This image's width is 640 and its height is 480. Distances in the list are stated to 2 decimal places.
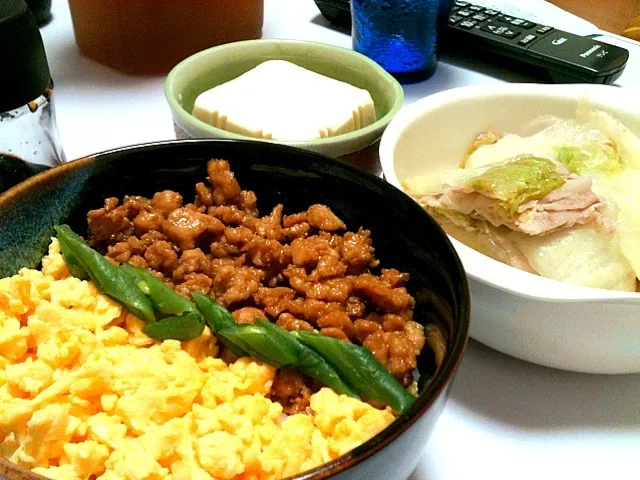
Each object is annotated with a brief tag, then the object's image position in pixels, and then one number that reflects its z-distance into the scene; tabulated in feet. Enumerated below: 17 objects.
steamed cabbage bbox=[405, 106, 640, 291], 0.98
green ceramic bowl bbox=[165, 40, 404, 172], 1.13
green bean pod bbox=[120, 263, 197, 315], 0.88
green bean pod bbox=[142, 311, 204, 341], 0.86
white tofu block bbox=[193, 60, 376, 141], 1.15
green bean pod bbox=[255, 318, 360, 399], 0.82
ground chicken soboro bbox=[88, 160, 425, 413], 0.89
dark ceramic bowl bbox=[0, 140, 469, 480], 0.86
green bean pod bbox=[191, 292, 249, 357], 0.87
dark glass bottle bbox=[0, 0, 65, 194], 1.02
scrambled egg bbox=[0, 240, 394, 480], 0.73
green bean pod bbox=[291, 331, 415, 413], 0.79
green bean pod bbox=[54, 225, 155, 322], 0.88
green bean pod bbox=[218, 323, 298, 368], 0.83
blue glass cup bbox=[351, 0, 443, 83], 1.53
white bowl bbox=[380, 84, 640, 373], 0.84
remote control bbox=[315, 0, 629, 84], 1.52
